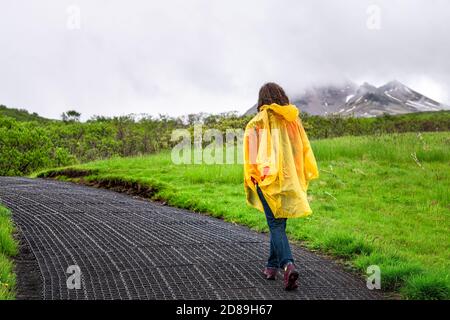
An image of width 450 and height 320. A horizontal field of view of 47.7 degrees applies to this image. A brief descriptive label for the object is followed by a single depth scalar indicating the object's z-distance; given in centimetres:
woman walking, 535
